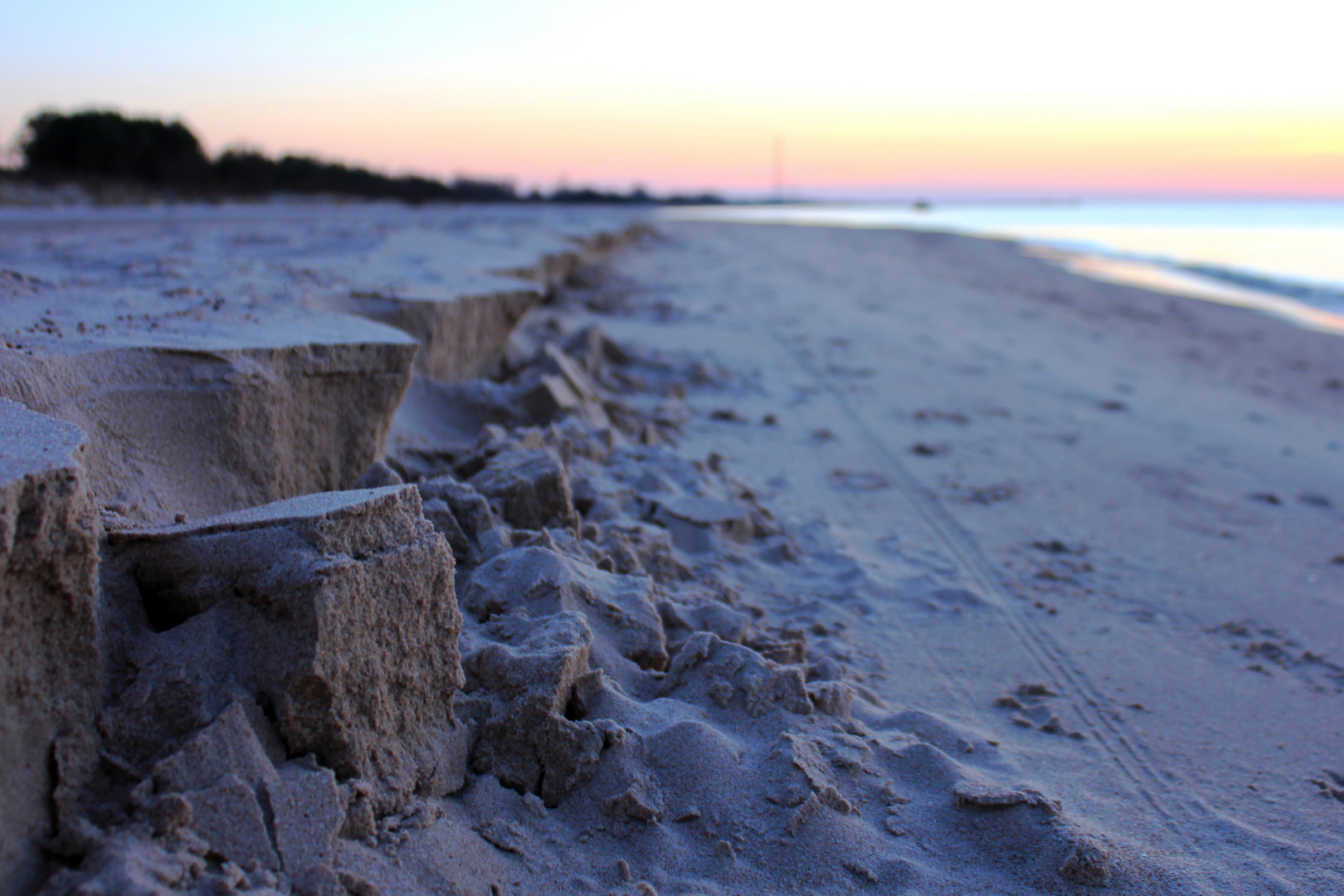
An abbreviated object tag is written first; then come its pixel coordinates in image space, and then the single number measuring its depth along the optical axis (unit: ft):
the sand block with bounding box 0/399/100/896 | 3.89
